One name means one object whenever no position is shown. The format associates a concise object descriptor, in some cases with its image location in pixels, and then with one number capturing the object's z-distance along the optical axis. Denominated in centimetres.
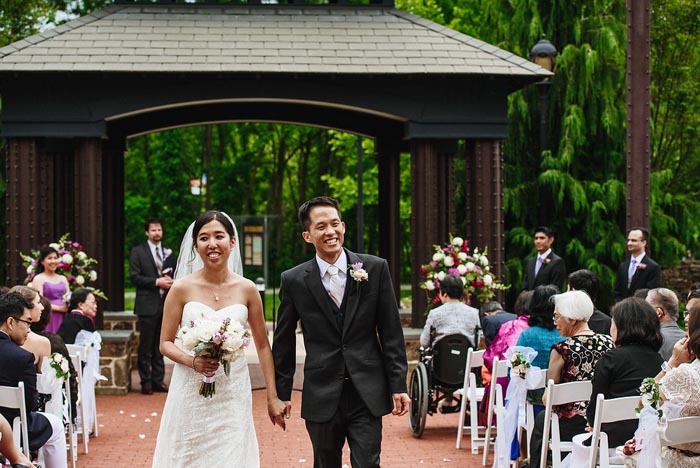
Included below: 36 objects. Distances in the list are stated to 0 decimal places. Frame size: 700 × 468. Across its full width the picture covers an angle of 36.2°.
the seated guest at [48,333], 869
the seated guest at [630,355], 667
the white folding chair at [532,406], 822
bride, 620
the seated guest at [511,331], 973
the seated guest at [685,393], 568
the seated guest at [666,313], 802
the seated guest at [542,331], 862
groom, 595
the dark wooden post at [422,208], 1451
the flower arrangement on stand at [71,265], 1297
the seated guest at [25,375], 732
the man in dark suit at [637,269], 1216
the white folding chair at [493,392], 921
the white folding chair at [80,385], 990
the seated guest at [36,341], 811
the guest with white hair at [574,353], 762
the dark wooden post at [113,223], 1612
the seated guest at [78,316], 1113
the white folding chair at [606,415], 625
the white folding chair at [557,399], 727
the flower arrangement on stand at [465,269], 1340
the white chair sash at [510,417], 878
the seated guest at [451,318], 1077
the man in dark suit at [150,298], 1419
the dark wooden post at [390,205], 1692
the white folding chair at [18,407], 712
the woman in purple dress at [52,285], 1245
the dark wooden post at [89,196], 1408
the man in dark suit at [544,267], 1387
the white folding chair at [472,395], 1006
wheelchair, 1071
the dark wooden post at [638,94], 1209
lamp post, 1659
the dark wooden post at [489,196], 1463
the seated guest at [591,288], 933
